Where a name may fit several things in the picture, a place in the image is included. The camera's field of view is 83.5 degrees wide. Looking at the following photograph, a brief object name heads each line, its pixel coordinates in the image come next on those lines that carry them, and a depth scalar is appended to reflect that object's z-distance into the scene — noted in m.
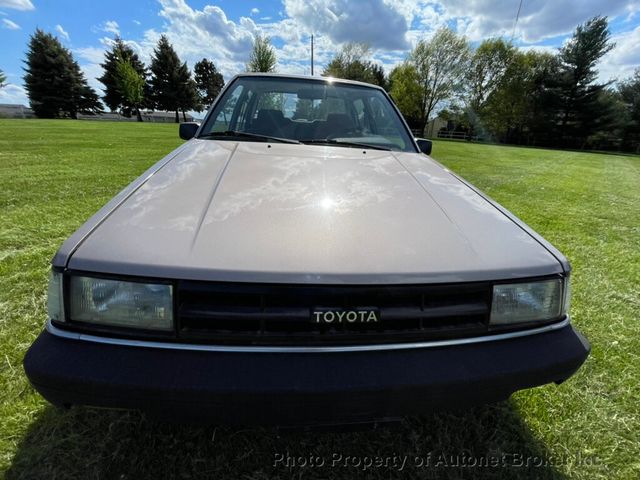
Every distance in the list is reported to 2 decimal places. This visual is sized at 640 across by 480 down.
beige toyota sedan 1.05
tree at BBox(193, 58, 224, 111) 62.25
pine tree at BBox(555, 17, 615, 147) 33.34
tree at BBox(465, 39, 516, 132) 35.41
